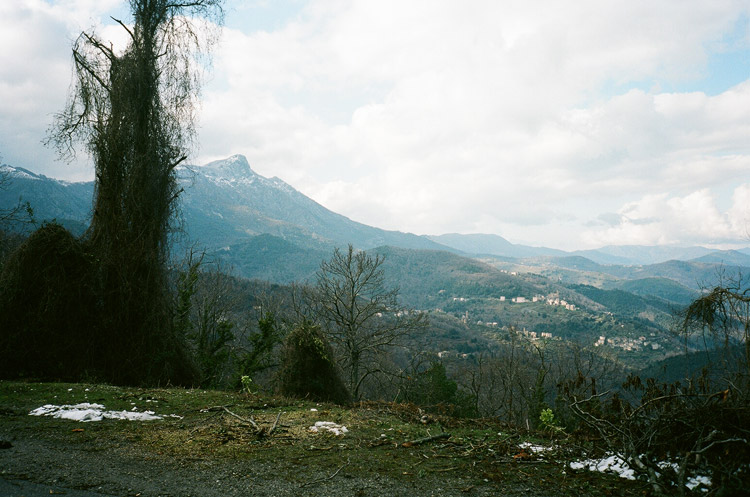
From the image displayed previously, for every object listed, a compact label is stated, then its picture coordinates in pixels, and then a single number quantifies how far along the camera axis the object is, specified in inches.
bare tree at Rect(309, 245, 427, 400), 883.4
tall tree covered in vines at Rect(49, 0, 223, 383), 397.1
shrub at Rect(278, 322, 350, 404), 387.9
